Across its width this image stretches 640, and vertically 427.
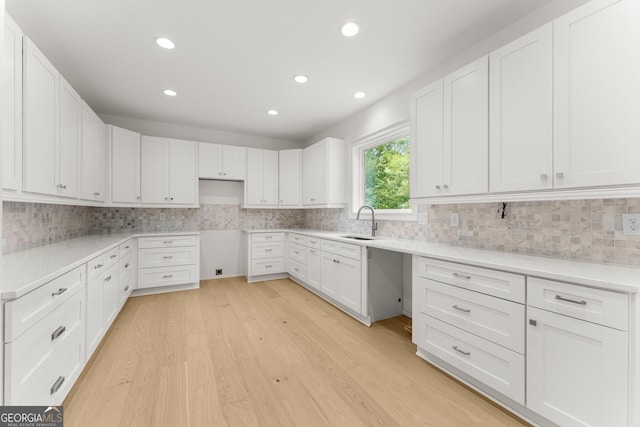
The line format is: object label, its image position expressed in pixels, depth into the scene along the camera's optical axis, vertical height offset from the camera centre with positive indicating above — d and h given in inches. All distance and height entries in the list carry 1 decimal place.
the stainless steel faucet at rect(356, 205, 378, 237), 128.3 -5.1
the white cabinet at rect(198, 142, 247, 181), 165.0 +34.1
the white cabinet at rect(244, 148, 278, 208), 178.5 +24.4
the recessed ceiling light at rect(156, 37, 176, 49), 83.1 +55.7
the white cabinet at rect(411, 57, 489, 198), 73.7 +25.2
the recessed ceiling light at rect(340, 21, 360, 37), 76.8 +56.0
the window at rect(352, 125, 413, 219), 121.3 +21.4
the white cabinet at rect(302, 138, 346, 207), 154.5 +24.5
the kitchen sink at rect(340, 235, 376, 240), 129.6 -12.0
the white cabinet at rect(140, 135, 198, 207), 149.2 +24.6
